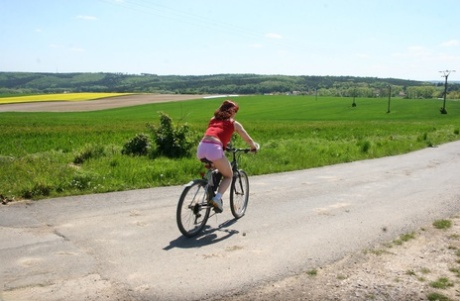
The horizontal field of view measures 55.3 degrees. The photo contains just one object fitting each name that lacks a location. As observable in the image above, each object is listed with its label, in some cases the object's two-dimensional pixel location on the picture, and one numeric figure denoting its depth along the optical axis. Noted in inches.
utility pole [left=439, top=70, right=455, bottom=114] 2874.0
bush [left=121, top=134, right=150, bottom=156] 542.9
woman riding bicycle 239.8
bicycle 233.6
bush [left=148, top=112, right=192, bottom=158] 538.9
